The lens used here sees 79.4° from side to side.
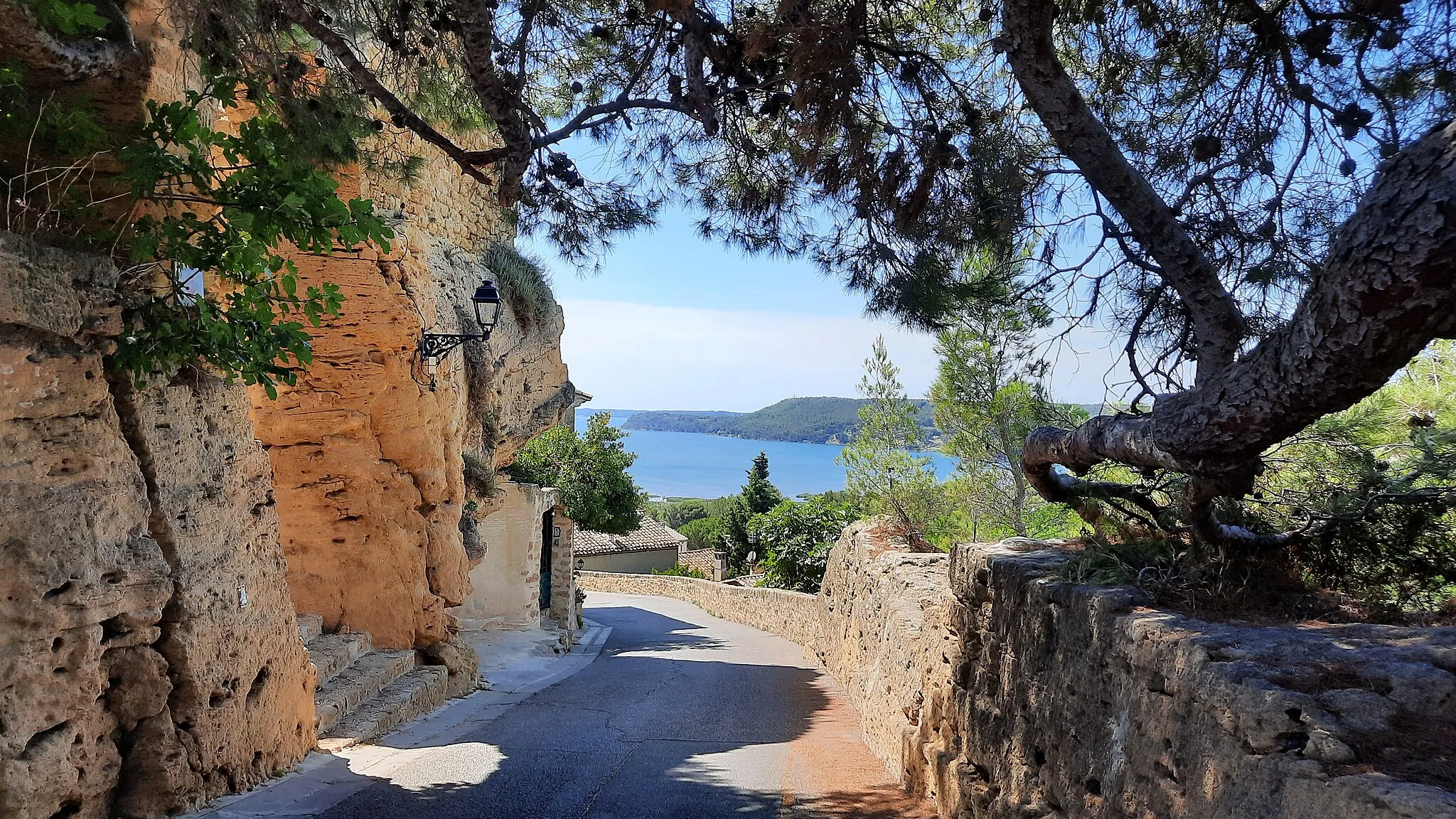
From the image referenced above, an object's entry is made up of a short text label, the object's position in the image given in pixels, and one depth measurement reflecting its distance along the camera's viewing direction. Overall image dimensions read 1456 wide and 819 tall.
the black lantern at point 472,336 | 8.96
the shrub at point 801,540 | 23.08
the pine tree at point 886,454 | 21.64
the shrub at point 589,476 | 25.78
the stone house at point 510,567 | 16.97
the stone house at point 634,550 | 38.00
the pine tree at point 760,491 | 36.88
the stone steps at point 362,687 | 7.52
